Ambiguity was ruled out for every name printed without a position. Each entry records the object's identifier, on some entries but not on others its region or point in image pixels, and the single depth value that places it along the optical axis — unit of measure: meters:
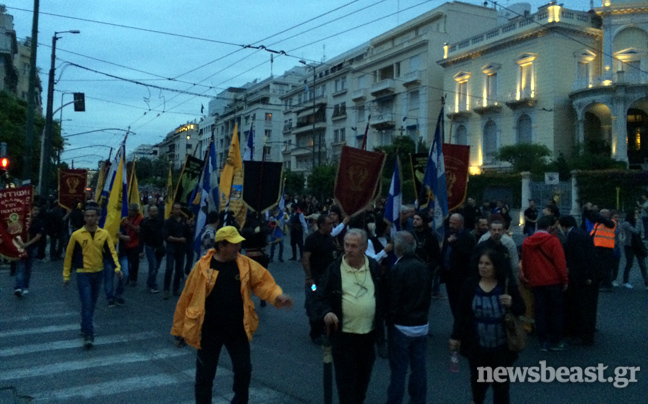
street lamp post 20.69
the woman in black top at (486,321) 4.34
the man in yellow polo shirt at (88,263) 7.11
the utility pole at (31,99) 18.16
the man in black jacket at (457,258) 7.29
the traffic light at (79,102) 23.05
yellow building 35.22
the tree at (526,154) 33.31
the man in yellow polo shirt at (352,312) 4.38
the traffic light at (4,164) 16.97
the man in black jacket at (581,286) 7.23
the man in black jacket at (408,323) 4.59
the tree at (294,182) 46.80
